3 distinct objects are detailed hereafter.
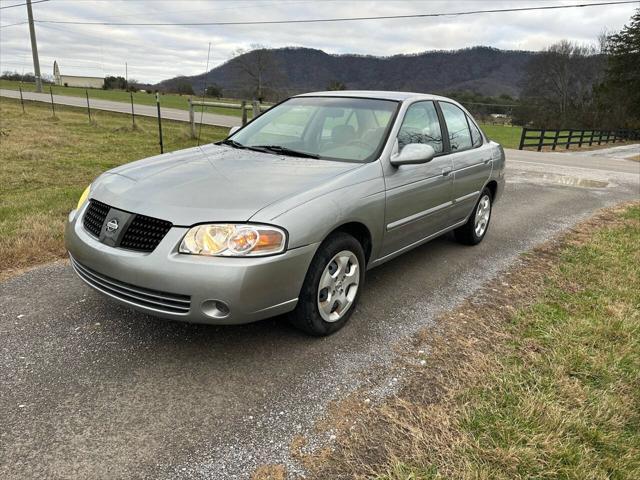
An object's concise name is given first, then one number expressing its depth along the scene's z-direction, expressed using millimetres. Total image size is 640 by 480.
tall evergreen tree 44219
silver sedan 2535
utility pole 37500
